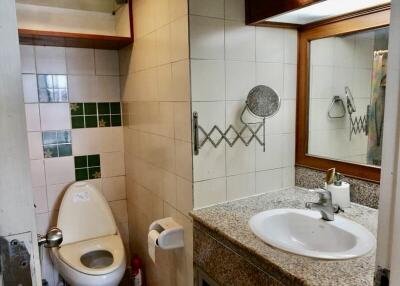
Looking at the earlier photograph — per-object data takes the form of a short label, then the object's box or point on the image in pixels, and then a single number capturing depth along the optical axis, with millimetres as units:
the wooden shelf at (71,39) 1809
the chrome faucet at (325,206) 1317
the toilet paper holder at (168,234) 1548
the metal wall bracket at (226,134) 1448
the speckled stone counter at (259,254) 952
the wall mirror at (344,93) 1384
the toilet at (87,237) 1879
